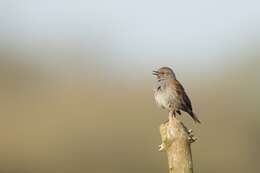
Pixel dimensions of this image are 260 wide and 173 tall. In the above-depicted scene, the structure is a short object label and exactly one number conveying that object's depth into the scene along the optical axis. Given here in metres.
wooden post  13.15
